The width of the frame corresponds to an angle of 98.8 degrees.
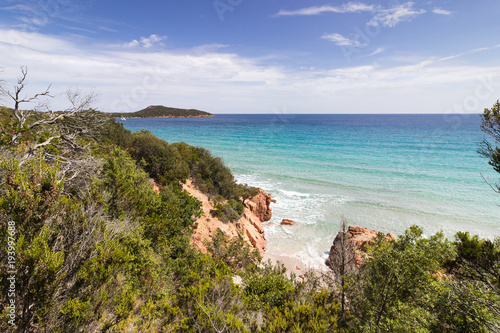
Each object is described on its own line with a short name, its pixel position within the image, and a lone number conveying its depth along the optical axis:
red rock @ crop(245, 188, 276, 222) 20.81
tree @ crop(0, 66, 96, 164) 9.21
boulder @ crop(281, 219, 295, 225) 20.47
